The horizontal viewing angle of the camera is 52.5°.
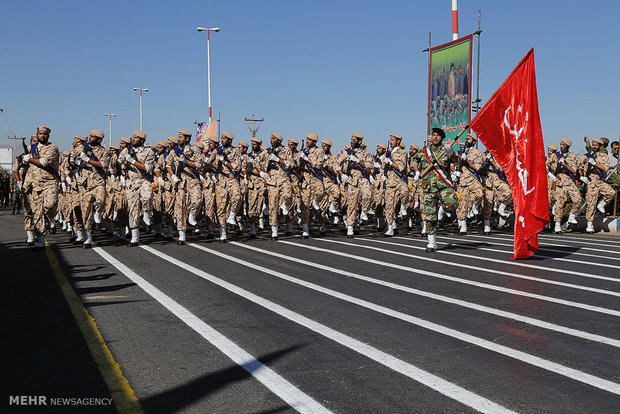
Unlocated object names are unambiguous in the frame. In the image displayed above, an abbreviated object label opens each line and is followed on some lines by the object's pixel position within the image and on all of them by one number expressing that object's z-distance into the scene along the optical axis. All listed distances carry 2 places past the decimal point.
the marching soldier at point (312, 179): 15.12
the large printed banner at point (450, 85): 25.06
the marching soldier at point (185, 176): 13.55
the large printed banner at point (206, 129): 34.06
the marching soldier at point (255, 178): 15.02
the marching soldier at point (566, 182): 16.22
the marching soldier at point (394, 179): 15.45
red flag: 10.25
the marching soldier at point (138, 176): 13.05
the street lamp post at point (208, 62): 37.50
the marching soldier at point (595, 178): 16.12
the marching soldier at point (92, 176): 12.73
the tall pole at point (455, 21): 26.36
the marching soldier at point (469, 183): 15.43
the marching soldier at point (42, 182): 11.89
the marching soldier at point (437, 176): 11.71
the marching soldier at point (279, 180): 14.58
